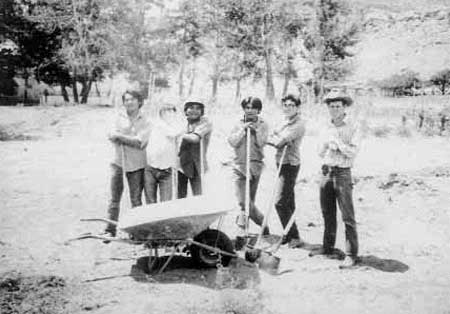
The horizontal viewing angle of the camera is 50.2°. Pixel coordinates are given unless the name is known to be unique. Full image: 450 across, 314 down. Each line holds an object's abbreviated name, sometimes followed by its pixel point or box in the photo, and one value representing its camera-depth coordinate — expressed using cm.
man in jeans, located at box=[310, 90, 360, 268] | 478
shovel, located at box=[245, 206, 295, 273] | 489
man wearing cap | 513
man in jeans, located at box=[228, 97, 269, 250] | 523
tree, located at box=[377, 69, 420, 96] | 3434
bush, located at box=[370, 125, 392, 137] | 1509
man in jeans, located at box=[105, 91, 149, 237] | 518
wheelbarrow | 421
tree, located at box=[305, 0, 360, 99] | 3262
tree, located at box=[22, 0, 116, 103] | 2870
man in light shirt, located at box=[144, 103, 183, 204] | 522
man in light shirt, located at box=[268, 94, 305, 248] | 525
